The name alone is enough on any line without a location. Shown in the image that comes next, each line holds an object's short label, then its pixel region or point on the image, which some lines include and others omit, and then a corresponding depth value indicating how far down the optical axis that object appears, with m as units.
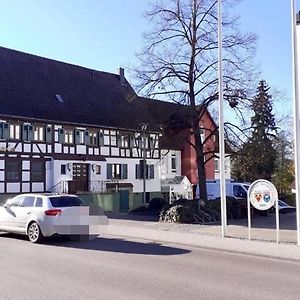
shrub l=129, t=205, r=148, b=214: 20.92
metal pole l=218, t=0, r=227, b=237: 12.51
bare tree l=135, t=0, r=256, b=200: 18.32
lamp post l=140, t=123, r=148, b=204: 20.07
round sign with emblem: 11.55
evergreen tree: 17.75
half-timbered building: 26.59
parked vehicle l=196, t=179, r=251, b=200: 23.25
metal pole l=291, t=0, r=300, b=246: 10.91
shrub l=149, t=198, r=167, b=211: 21.14
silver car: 11.27
